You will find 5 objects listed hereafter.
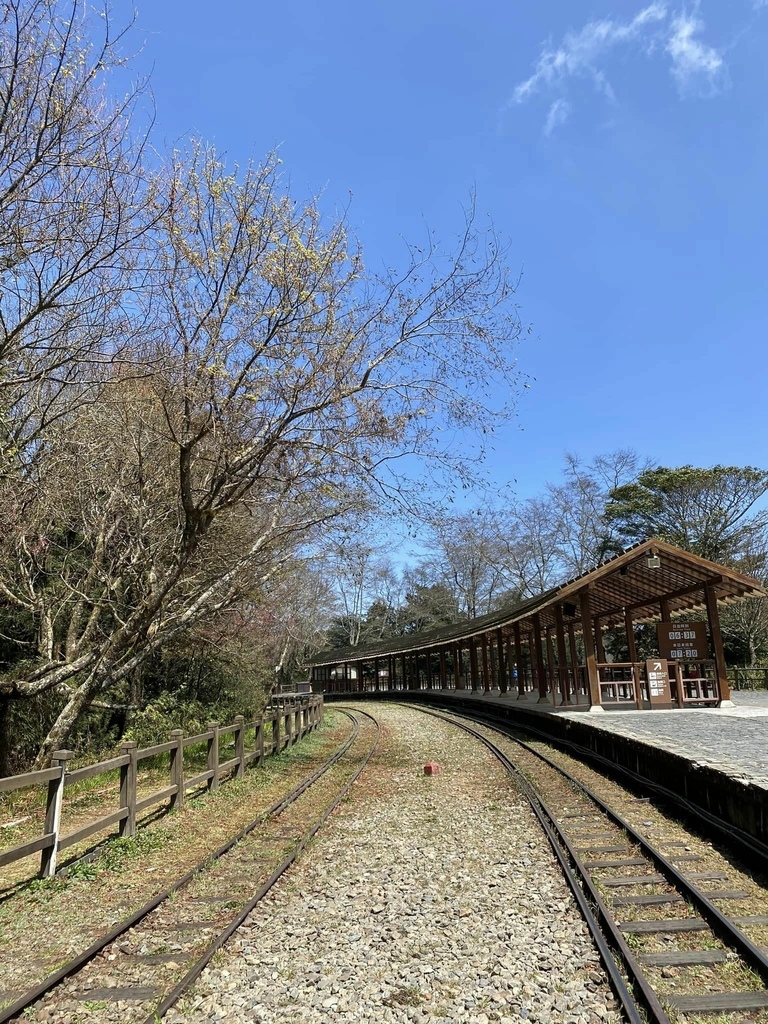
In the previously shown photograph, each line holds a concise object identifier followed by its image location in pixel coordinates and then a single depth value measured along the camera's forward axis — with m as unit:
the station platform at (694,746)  6.89
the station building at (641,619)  16.00
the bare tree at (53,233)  6.12
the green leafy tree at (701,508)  32.41
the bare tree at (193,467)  8.62
